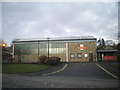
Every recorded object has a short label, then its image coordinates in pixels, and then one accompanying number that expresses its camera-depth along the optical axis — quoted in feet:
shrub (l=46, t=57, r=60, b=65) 60.70
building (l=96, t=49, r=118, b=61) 85.58
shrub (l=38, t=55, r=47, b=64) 66.57
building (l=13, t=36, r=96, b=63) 85.67
